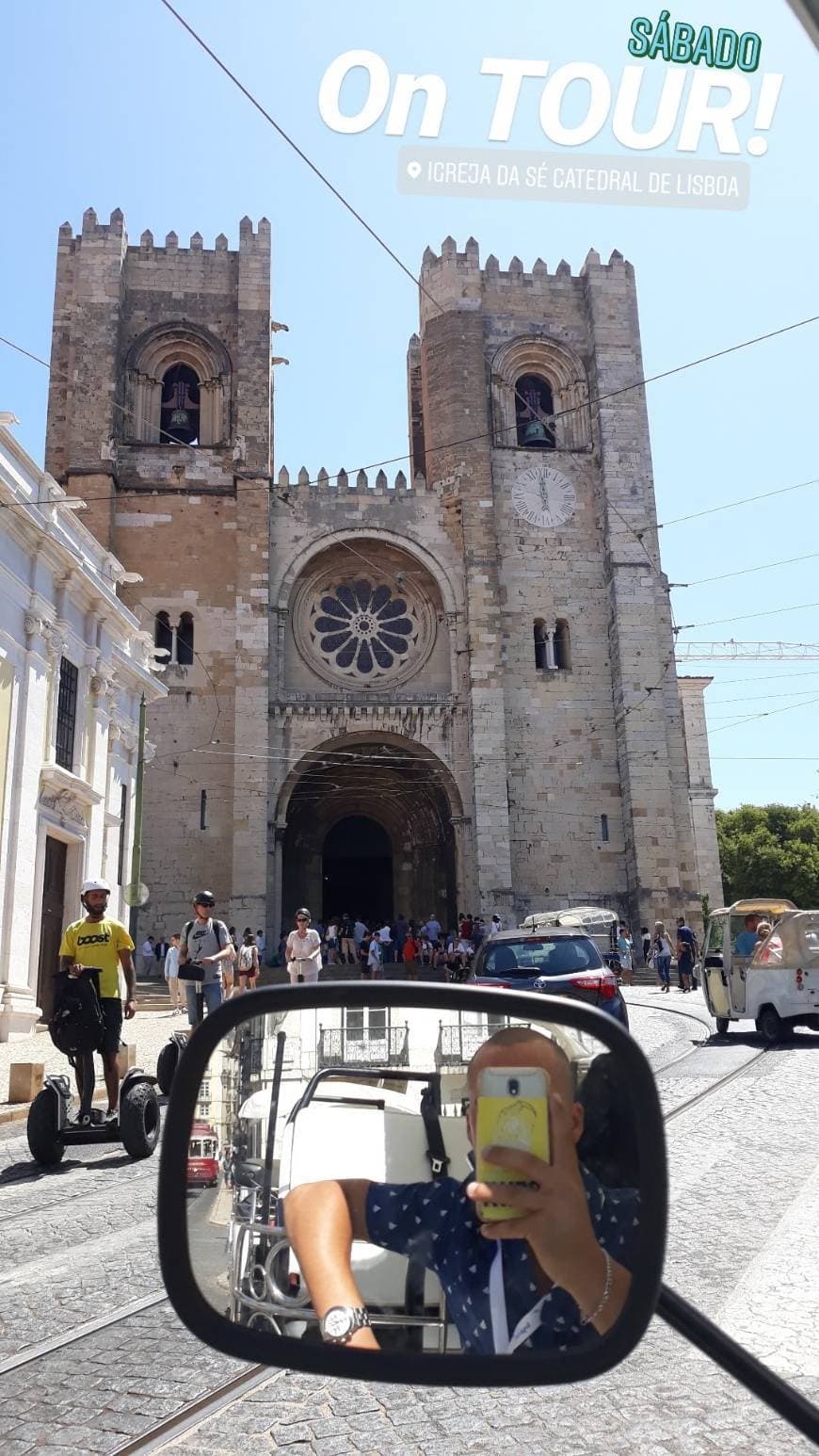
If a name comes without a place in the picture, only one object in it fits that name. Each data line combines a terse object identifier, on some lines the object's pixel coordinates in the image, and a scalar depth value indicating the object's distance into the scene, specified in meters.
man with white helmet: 6.68
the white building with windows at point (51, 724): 13.49
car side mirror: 1.11
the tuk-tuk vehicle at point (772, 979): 10.34
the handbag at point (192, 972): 7.80
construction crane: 56.69
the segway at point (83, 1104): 5.78
